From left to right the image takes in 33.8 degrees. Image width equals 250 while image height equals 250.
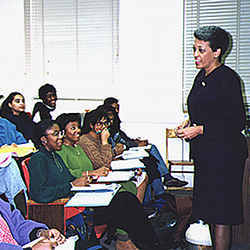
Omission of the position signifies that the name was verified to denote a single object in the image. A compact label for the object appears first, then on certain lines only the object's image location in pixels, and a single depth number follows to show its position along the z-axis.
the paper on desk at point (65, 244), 1.57
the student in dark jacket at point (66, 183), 2.52
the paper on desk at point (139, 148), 4.19
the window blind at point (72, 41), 5.46
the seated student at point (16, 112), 4.85
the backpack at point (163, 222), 3.06
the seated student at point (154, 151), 4.55
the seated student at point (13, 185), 2.42
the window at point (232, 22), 4.96
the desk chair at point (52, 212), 2.33
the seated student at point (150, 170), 4.03
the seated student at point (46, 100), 5.18
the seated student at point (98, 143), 3.39
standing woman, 2.30
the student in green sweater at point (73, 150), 3.03
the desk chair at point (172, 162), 5.03
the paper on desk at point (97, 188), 2.38
